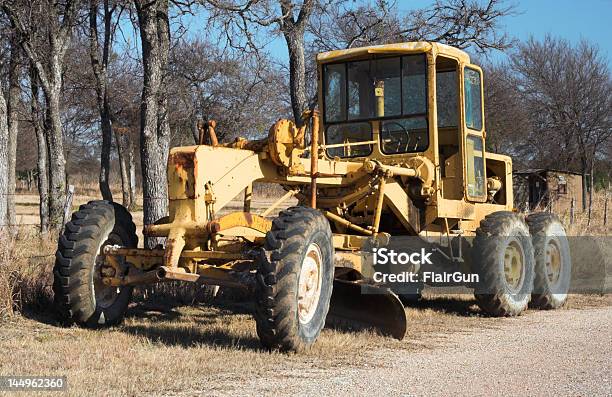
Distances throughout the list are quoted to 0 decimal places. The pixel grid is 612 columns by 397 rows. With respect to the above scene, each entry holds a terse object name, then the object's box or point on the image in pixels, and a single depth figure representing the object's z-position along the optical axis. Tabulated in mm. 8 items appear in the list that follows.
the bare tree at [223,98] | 28545
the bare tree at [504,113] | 37719
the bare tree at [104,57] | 20312
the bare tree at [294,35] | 15406
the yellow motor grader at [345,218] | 7938
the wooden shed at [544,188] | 31812
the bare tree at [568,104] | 40000
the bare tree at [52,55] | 17359
